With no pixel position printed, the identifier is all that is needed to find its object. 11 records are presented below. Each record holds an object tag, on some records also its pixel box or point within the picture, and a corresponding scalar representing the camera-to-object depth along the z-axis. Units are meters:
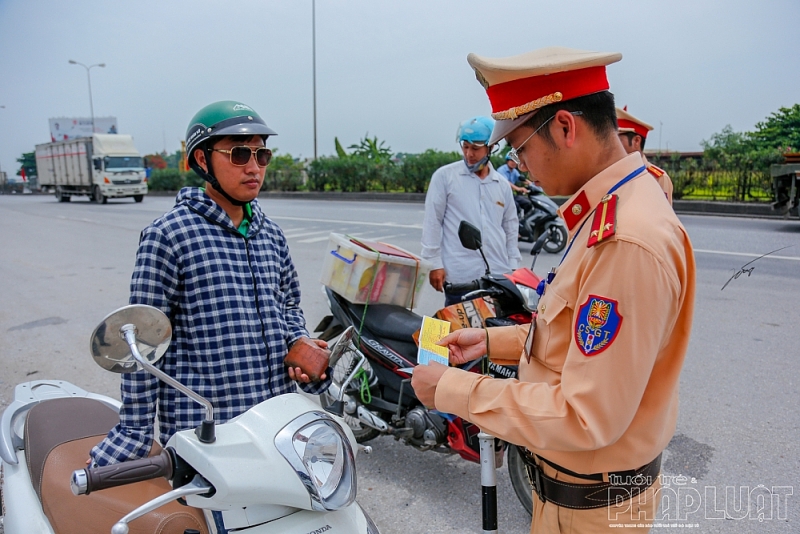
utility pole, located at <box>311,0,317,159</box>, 27.52
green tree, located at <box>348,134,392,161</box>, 28.37
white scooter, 1.30
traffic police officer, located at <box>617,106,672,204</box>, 4.20
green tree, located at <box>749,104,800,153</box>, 21.73
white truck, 24.66
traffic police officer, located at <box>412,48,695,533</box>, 1.14
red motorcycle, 3.00
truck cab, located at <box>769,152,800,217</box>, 9.95
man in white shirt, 4.22
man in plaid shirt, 1.86
